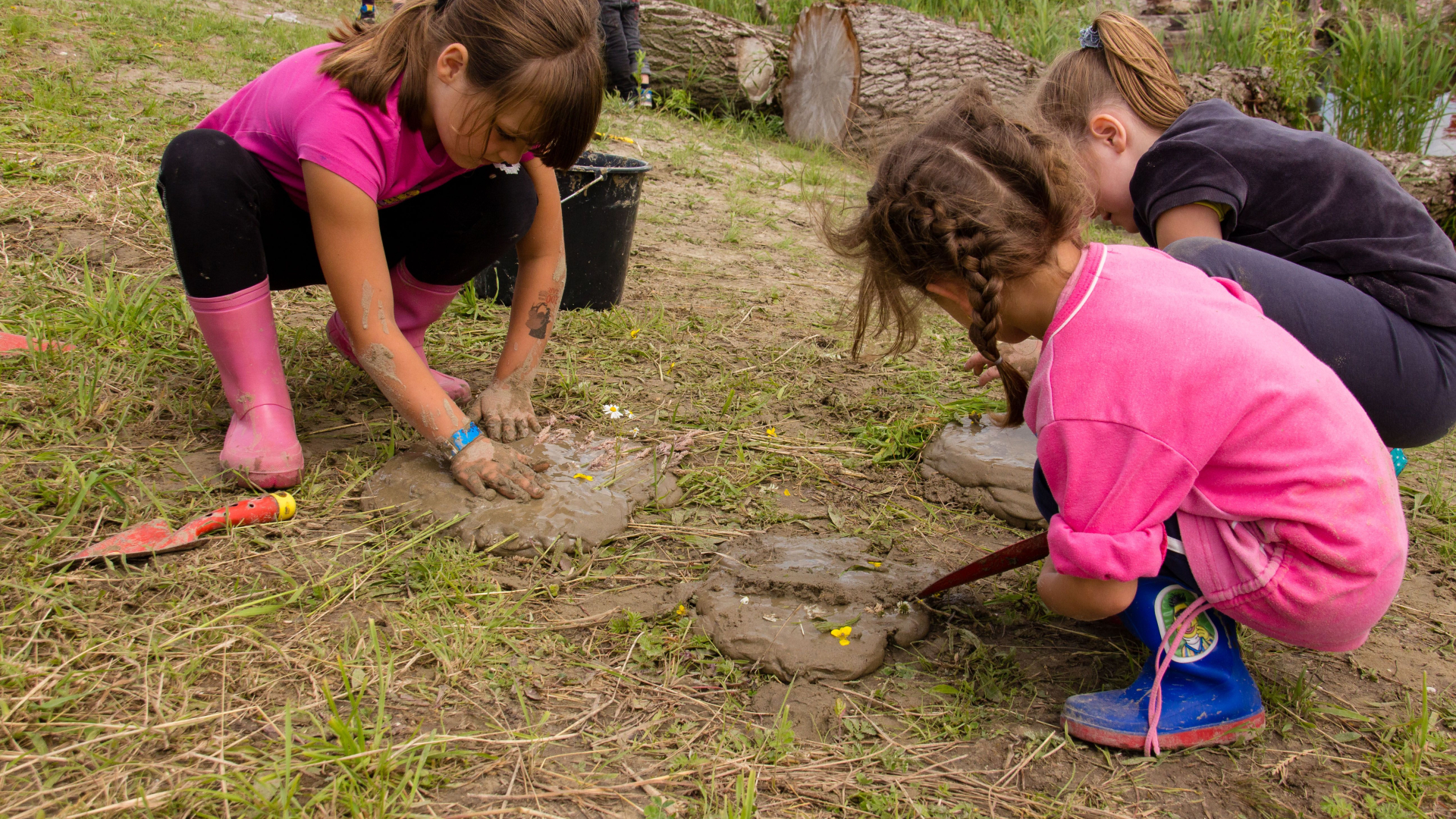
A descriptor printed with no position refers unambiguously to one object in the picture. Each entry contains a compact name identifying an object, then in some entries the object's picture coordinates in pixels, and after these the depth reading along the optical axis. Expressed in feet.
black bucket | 9.04
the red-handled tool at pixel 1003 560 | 5.22
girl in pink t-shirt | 5.56
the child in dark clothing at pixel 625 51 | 19.34
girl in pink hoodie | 4.09
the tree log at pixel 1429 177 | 15.74
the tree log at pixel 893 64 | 19.11
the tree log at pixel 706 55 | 21.44
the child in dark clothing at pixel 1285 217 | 5.75
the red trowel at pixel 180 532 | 5.10
